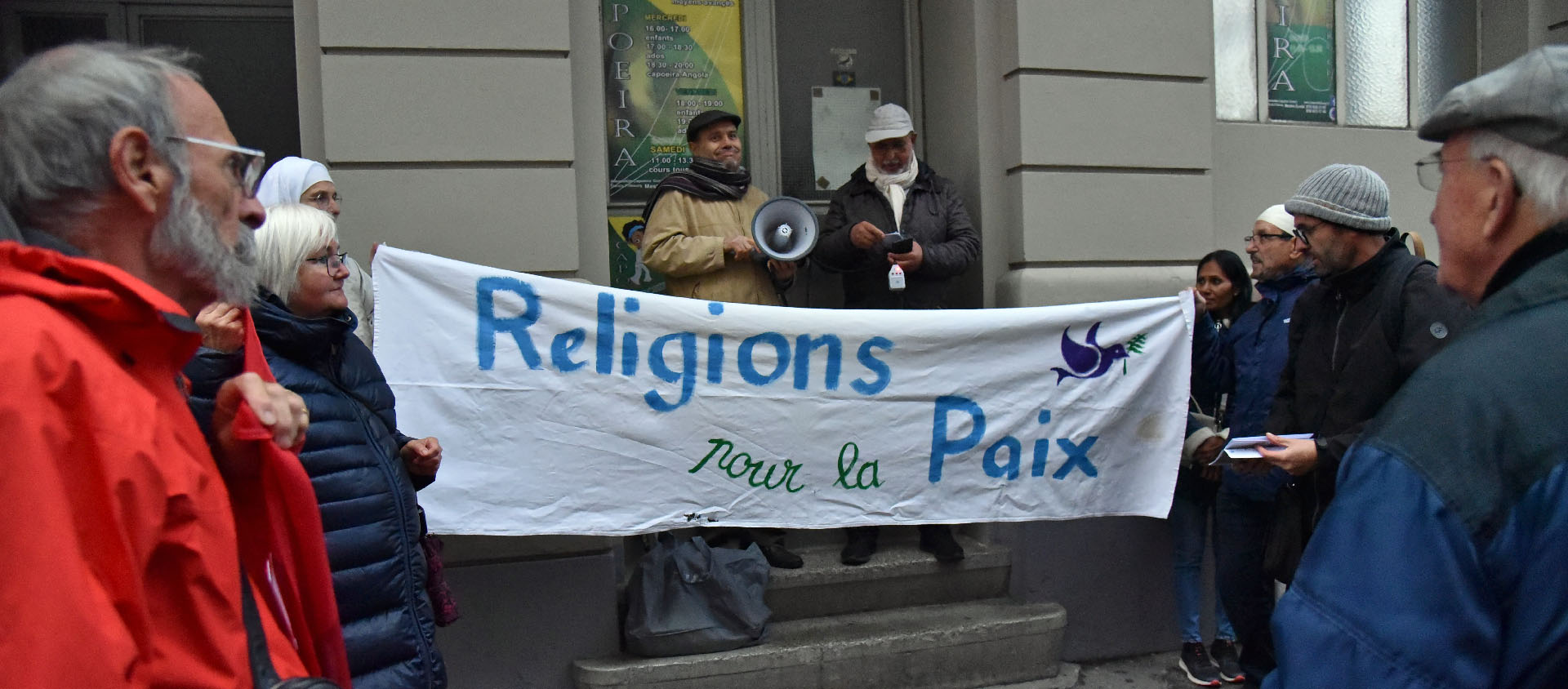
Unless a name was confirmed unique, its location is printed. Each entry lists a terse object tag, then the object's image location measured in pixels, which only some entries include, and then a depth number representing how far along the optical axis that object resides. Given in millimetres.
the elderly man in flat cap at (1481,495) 1174
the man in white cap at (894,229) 5012
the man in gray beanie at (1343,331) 3299
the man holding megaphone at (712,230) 4645
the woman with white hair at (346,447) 2461
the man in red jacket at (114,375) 1101
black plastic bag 4305
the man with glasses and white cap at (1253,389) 4211
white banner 3979
